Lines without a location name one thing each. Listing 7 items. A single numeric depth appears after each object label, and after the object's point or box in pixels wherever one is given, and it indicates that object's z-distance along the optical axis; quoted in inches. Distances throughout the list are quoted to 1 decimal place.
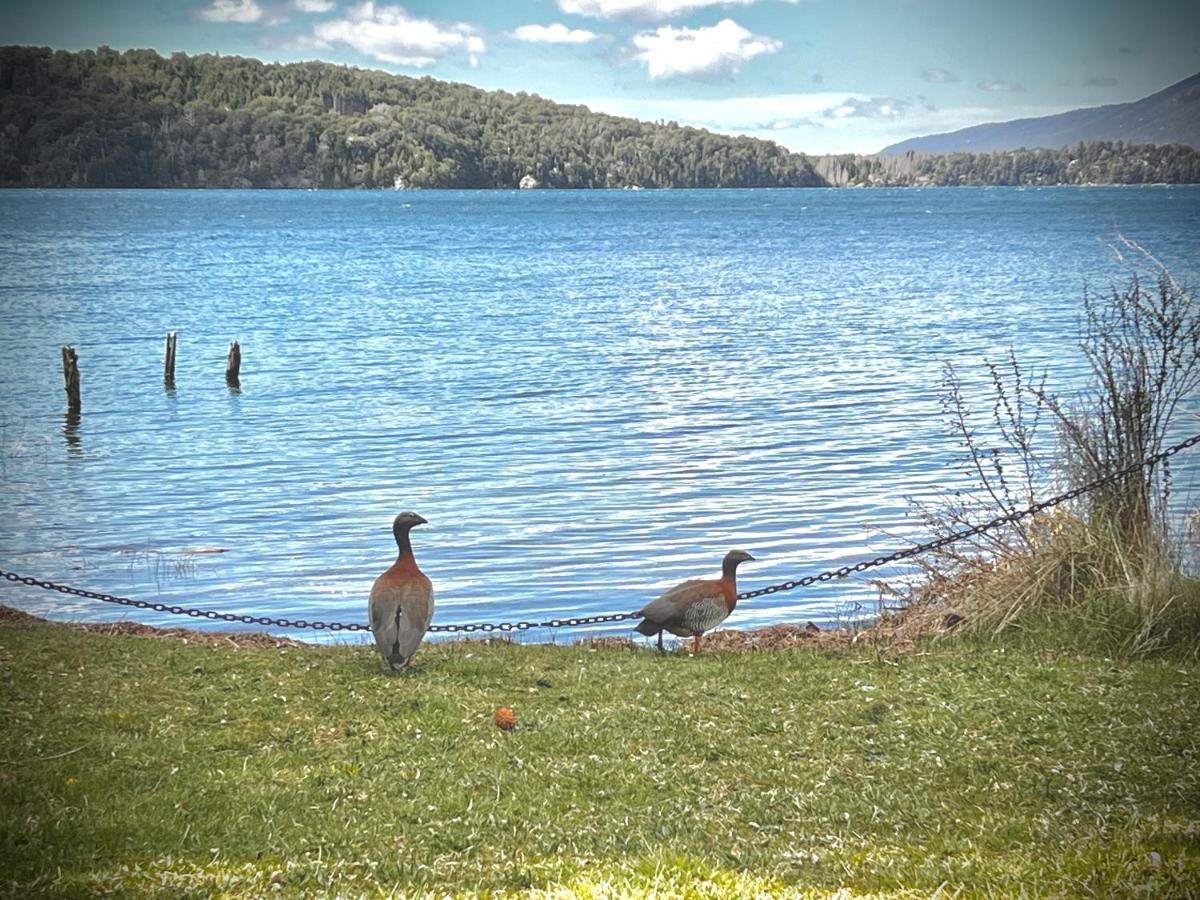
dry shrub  451.5
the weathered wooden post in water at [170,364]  1536.7
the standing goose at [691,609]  461.1
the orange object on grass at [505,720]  365.1
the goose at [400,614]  410.6
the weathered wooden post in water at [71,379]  1318.9
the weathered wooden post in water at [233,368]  1545.3
